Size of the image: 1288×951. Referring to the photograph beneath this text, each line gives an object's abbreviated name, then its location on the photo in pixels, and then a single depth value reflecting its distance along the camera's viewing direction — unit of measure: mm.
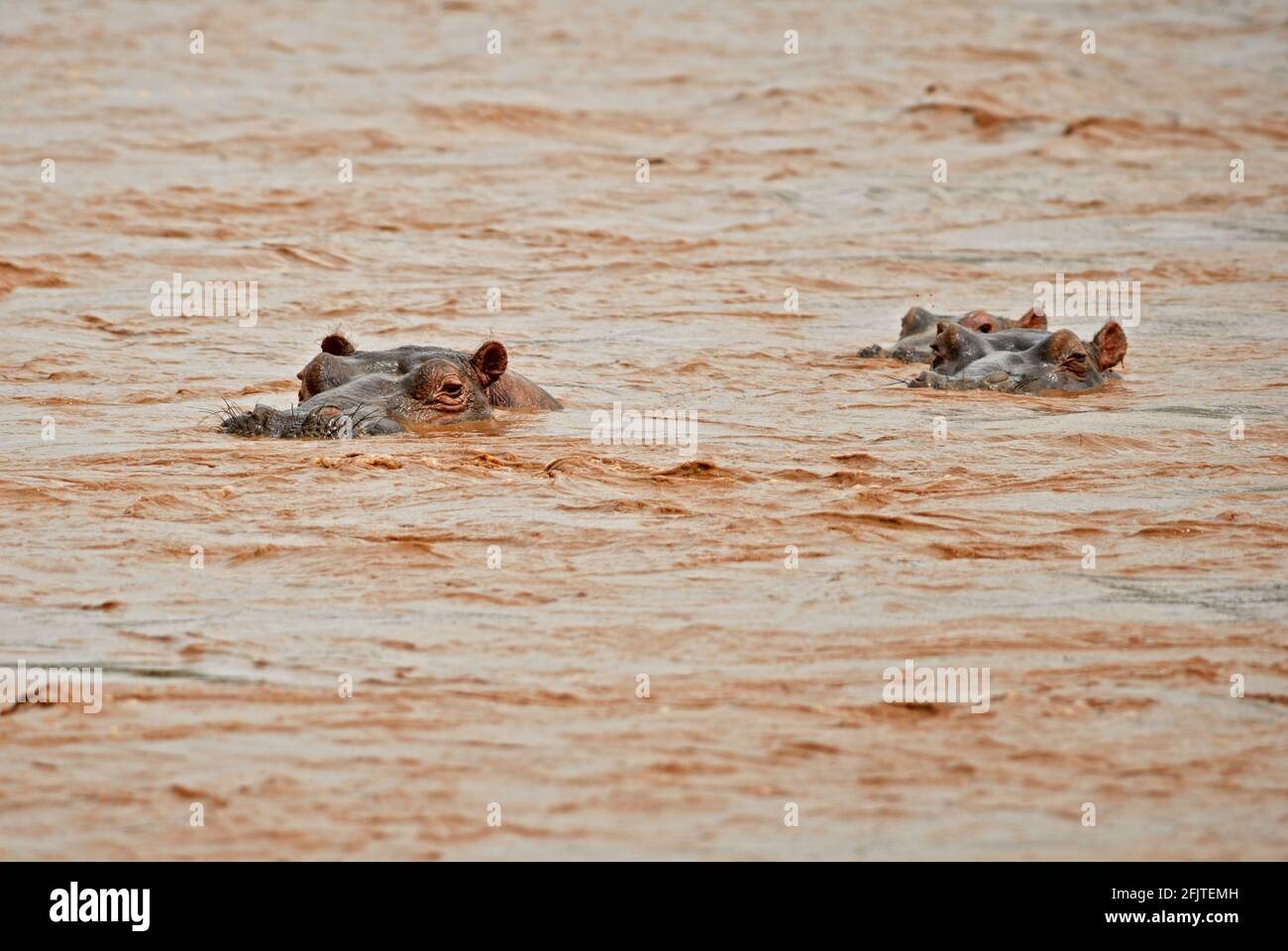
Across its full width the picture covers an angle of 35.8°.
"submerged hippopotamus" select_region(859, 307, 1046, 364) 12758
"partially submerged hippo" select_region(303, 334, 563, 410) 10039
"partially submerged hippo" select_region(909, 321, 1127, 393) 11578
